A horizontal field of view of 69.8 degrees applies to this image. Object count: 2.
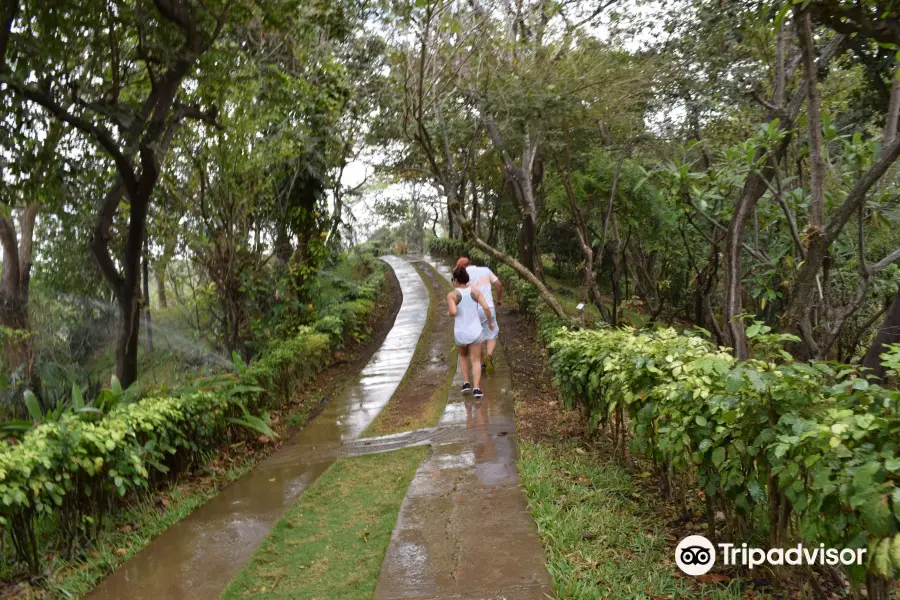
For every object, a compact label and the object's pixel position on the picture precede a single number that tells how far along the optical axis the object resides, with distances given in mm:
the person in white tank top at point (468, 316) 7562
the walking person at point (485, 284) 7910
